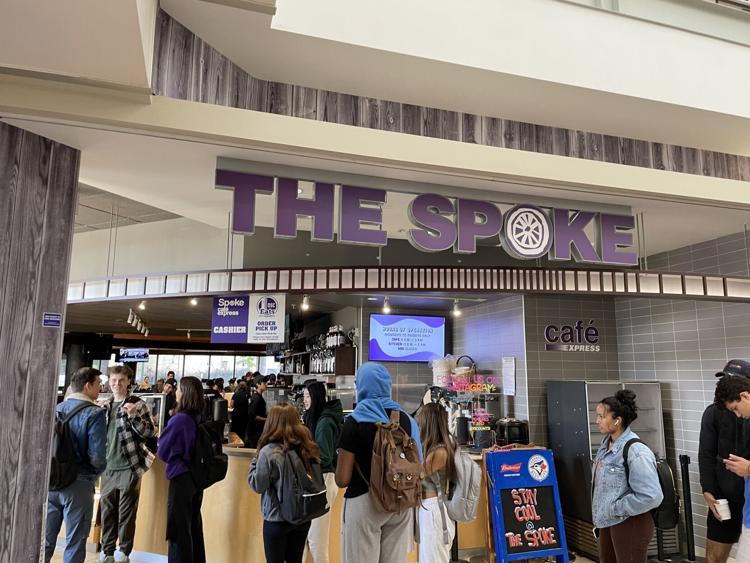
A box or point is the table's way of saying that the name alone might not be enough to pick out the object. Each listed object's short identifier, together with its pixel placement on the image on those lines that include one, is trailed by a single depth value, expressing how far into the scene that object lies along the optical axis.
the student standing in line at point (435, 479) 4.05
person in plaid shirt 4.71
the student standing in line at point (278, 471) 3.64
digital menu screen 8.12
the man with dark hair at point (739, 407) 3.03
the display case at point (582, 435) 6.07
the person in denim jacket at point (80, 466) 3.95
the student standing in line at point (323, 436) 4.41
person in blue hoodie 3.06
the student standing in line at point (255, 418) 7.13
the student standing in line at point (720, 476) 3.79
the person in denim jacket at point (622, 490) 3.46
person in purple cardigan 4.21
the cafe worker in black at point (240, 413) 7.78
